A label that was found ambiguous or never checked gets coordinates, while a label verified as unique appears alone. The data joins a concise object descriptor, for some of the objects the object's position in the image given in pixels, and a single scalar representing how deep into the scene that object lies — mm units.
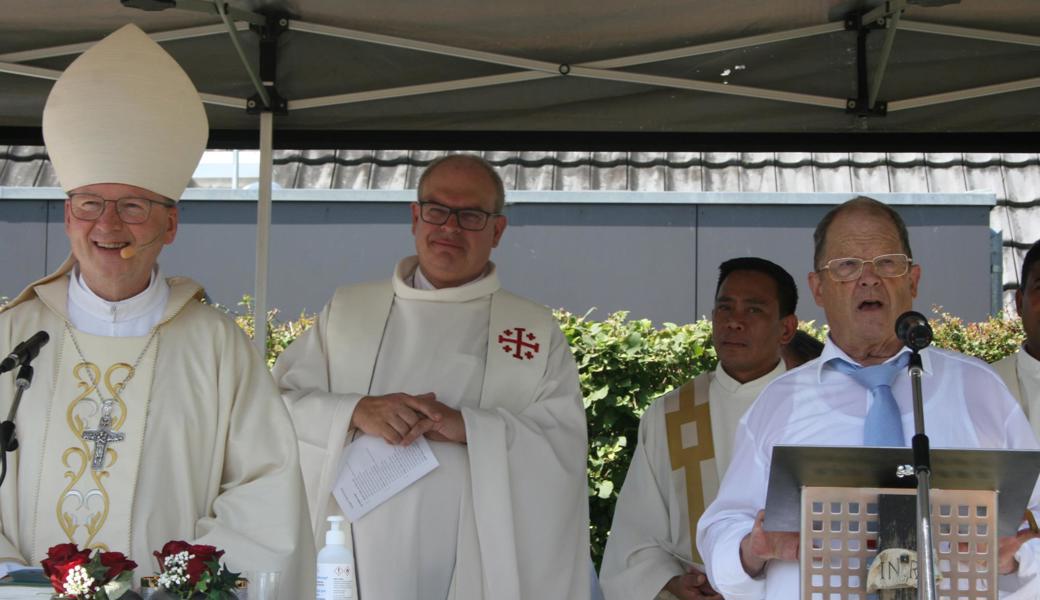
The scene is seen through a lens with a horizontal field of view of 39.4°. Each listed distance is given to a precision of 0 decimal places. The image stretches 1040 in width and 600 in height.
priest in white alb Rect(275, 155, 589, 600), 4852
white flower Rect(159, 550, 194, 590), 3135
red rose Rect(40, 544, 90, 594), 3078
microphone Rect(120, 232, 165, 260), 3854
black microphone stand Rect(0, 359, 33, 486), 3324
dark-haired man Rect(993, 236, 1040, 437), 5227
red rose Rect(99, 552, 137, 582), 3139
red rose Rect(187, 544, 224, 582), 3133
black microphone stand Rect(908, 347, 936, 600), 2842
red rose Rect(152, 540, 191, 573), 3180
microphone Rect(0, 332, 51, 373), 3328
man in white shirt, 3695
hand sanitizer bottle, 3516
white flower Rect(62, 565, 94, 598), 3055
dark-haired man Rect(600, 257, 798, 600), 5461
